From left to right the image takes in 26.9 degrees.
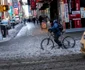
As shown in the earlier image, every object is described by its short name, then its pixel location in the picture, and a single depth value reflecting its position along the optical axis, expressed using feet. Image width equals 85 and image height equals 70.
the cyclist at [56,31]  30.95
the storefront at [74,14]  60.71
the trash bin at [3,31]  56.41
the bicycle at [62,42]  31.81
